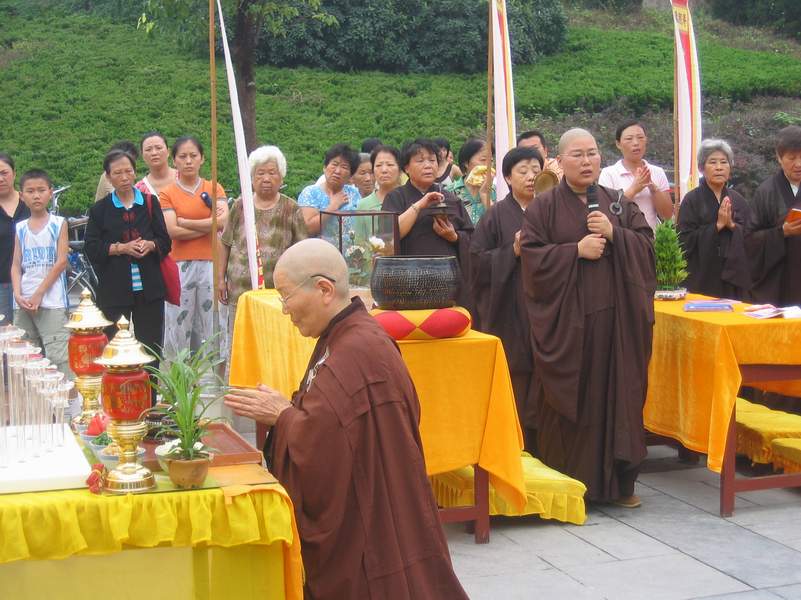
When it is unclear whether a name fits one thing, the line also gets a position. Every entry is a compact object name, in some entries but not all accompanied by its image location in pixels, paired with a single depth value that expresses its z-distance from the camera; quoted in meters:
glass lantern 5.40
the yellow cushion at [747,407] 6.47
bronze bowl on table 4.88
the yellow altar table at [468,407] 4.87
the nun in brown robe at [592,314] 5.43
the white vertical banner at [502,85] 7.11
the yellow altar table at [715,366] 5.24
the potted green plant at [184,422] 3.04
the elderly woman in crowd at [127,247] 6.96
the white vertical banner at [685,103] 7.50
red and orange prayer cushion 4.79
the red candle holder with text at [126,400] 3.06
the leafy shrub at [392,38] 24.66
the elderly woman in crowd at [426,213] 5.87
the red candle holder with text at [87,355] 3.82
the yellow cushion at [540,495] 5.19
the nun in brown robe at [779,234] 6.90
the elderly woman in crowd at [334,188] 7.61
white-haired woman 6.98
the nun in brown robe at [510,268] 6.14
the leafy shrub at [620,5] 33.22
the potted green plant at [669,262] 6.15
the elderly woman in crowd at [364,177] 8.19
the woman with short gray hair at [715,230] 7.20
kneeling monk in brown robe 3.21
